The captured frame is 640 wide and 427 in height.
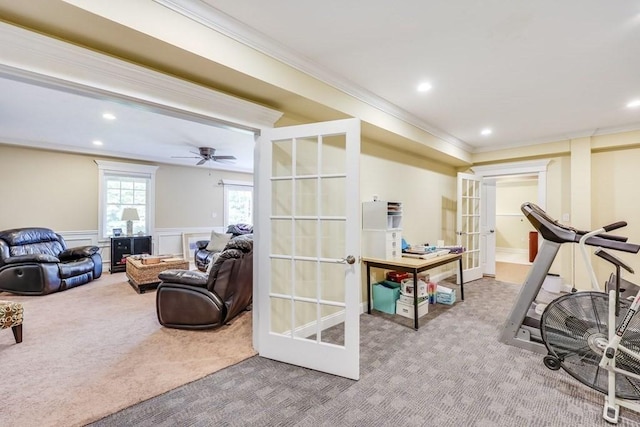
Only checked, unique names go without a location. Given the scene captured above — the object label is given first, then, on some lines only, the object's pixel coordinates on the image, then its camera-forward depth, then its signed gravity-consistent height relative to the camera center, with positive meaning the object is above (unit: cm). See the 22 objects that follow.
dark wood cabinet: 594 -76
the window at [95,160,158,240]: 614 +43
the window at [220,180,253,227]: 809 +38
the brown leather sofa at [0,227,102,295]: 423 -80
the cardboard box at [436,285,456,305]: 387 -111
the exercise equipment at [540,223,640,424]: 180 -89
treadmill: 251 -62
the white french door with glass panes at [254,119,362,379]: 216 -25
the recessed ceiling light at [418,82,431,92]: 283 +132
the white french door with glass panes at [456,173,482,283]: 498 -13
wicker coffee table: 444 -93
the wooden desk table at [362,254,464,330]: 302 -56
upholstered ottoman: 256 -96
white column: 436 +35
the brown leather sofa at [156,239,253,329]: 300 -86
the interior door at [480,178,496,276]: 564 -19
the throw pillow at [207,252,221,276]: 304 -52
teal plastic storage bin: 352 -104
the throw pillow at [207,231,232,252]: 603 -60
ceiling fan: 536 +117
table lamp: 604 -2
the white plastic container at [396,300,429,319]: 338 -115
